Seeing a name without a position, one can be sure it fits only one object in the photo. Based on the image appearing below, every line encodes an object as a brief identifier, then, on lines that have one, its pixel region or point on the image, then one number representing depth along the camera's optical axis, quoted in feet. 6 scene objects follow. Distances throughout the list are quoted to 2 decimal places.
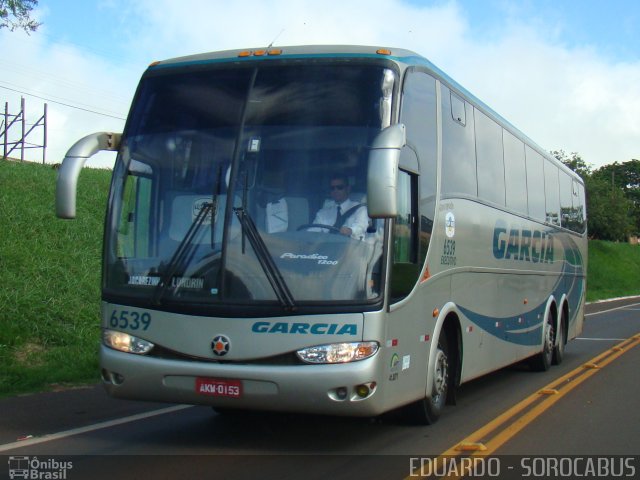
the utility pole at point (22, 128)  102.27
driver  22.07
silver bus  21.54
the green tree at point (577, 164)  246.76
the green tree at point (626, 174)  341.66
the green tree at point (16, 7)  54.75
